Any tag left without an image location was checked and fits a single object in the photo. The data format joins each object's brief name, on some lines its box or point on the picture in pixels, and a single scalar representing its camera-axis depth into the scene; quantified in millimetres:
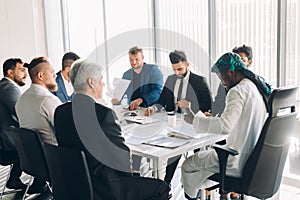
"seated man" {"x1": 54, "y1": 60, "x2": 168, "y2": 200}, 2080
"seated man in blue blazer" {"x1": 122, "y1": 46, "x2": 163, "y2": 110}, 3938
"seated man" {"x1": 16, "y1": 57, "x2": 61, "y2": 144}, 2752
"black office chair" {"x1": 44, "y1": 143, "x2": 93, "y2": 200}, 2098
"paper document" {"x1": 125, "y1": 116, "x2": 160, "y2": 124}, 3049
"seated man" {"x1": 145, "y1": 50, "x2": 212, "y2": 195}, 3496
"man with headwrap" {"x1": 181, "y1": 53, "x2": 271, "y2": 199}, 2346
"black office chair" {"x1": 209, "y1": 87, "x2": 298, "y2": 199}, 2197
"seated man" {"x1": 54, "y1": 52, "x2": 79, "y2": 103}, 3713
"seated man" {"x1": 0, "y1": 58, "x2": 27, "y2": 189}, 3246
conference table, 2289
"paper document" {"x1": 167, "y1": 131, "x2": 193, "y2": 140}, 2543
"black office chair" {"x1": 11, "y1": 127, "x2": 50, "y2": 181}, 2588
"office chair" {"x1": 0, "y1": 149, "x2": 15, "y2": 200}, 3236
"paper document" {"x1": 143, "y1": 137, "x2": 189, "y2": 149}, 2375
